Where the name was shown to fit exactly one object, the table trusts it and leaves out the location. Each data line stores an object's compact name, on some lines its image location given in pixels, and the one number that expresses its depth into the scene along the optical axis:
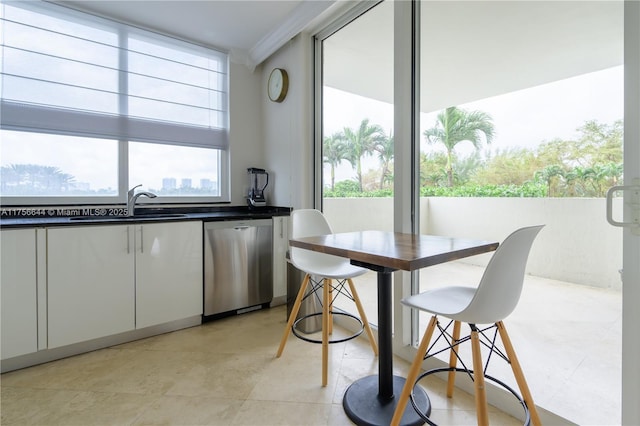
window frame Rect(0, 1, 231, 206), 2.50
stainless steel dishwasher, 2.71
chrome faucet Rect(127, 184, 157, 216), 2.70
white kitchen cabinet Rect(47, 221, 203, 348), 2.07
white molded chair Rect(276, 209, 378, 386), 1.81
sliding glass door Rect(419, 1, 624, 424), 1.33
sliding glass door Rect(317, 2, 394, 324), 2.35
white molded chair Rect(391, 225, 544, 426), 1.15
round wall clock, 3.13
